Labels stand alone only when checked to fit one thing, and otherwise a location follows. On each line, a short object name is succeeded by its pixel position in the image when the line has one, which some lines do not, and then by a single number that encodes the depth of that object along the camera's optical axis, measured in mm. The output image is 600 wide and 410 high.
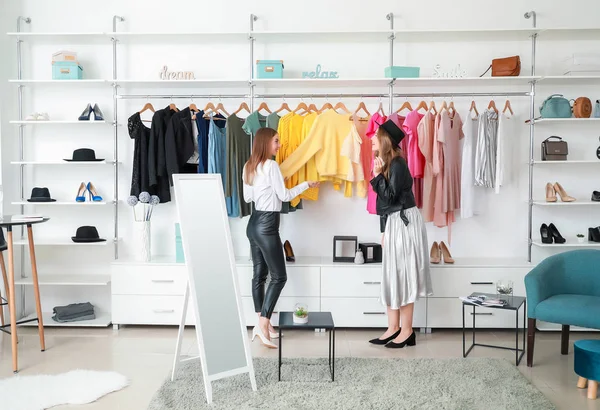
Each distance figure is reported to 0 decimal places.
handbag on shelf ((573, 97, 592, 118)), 4855
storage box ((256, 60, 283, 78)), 4867
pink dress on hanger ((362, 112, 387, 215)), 4891
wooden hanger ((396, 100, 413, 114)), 5109
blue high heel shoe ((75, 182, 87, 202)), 5137
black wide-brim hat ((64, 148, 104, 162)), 5012
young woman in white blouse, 4230
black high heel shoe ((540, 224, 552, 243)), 4996
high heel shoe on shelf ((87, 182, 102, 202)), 5137
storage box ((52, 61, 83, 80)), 4973
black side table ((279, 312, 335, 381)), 3496
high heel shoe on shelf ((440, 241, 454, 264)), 4902
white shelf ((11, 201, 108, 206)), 4937
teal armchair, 3787
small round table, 3793
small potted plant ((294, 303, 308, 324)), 3570
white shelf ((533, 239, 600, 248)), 4887
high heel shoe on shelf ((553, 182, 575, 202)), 4964
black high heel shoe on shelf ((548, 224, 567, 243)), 4980
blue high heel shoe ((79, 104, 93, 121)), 5066
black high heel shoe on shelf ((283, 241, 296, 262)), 4943
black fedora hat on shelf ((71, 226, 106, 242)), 5012
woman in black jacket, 4191
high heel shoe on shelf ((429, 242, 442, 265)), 4918
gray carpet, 3213
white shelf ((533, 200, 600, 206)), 4812
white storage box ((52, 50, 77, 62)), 4977
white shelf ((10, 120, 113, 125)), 4953
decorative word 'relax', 4918
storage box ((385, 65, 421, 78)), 4789
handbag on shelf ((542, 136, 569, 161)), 4941
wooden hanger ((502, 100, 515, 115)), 5073
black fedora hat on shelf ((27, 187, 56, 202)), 4992
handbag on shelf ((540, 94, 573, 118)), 4871
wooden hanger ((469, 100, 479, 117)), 5062
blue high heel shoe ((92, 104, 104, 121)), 5090
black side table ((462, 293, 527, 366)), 3904
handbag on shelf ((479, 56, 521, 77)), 4797
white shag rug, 3246
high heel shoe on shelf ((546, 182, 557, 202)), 4969
